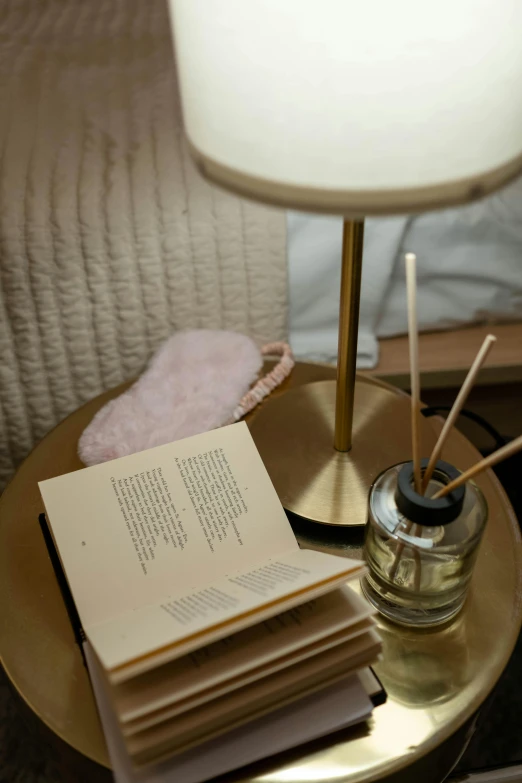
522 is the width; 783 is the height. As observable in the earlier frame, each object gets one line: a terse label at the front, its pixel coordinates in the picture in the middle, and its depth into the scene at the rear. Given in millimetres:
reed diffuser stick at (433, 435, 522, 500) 443
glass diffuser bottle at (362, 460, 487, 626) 485
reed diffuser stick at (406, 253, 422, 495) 448
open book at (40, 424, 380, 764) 435
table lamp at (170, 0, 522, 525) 326
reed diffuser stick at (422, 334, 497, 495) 452
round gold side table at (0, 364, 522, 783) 491
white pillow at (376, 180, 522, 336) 905
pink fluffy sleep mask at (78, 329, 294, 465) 708
